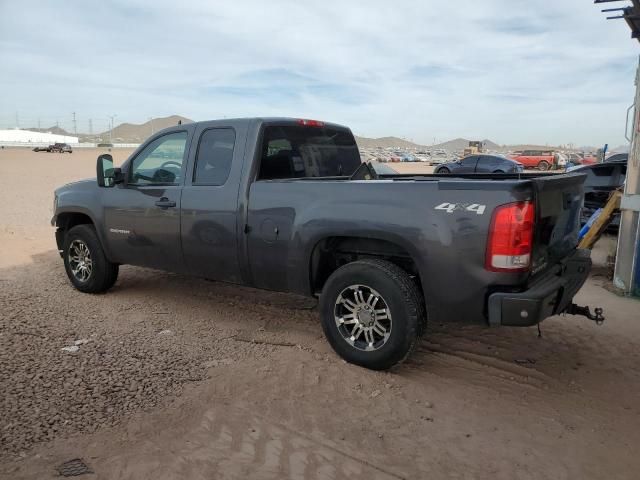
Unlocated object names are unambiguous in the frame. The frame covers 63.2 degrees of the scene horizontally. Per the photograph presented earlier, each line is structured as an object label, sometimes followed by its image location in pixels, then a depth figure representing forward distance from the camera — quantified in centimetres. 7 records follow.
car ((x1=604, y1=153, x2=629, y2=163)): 1374
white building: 13812
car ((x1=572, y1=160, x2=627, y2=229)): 985
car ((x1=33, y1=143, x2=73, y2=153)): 6150
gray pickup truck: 336
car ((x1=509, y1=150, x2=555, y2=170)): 4044
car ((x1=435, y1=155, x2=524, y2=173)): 2575
